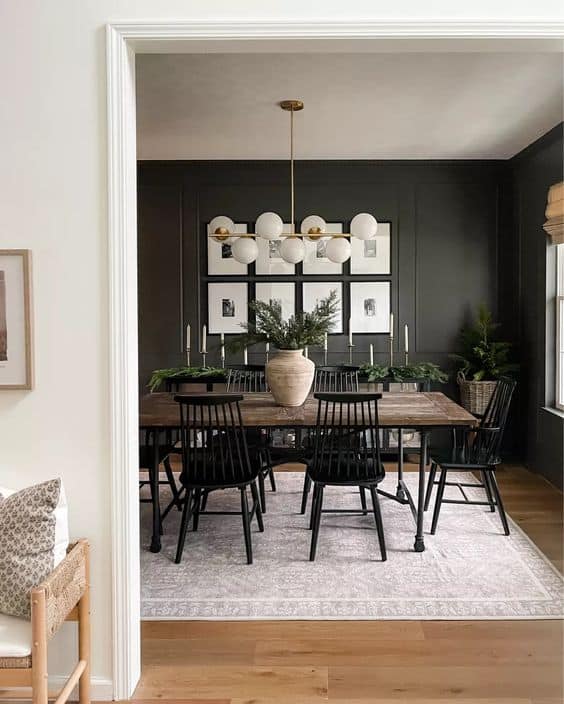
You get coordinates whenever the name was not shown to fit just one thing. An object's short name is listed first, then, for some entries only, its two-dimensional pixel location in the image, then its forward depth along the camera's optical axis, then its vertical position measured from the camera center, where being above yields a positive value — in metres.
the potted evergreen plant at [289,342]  4.19 -0.14
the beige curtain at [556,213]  4.36 +0.68
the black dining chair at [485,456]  4.15 -0.87
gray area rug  3.21 -1.35
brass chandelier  4.54 +0.58
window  5.45 -0.08
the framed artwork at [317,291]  6.47 +0.25
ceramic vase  4.24 -0.37
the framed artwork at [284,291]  6.48 +0.26
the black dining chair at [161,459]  4.09 -0.91
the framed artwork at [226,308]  6.48 +0.10
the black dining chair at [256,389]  4.57 -0.58
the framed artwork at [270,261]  6.44 +0.54
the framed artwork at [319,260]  6.40 +0.55
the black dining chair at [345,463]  3.69 -0.82
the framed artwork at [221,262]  6.46 +0.54
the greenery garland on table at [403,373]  5.98 -0.48
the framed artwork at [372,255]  6.44 +0.60
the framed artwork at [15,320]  2.40 +0.00
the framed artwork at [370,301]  6.47 +0.16
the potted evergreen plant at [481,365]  5.98 -0.42
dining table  3.88 -0.58
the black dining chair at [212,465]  3.69 -0.83
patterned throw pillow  2.06 -0.69
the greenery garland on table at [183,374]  5.92 -0.48
